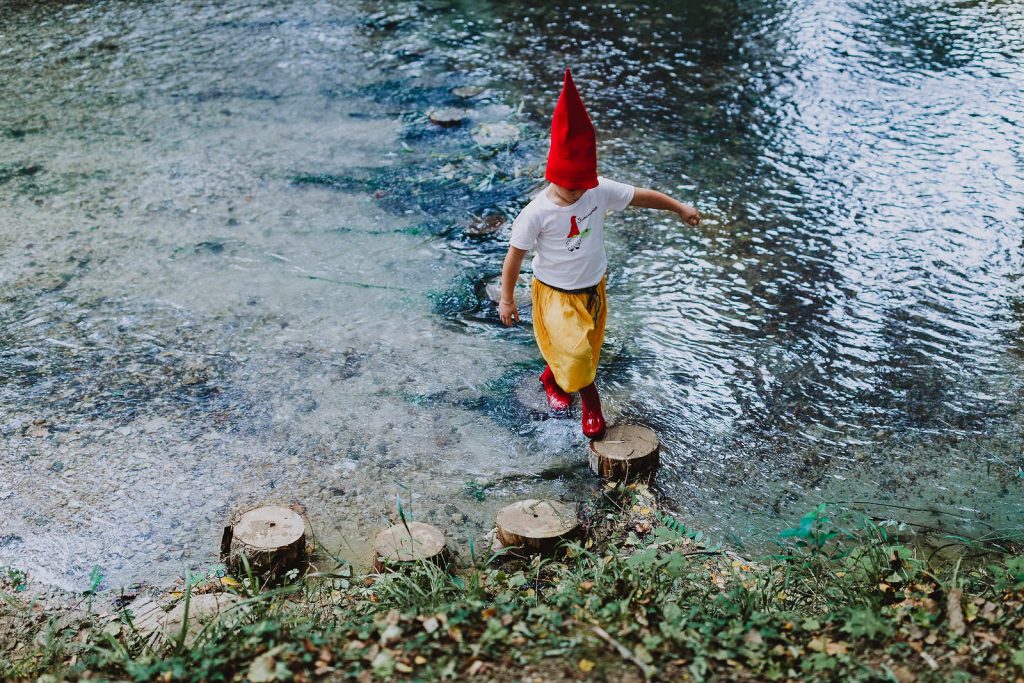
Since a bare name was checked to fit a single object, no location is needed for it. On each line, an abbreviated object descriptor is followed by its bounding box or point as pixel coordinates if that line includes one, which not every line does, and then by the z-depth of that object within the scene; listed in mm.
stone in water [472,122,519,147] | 6449
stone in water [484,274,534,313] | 4684
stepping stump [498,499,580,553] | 3068
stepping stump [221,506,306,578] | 2943
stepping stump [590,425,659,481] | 3428
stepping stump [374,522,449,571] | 2949
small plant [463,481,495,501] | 3473
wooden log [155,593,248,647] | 2674
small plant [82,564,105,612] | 2978
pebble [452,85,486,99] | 7285
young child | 3232
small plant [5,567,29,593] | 3007
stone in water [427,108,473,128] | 6738
